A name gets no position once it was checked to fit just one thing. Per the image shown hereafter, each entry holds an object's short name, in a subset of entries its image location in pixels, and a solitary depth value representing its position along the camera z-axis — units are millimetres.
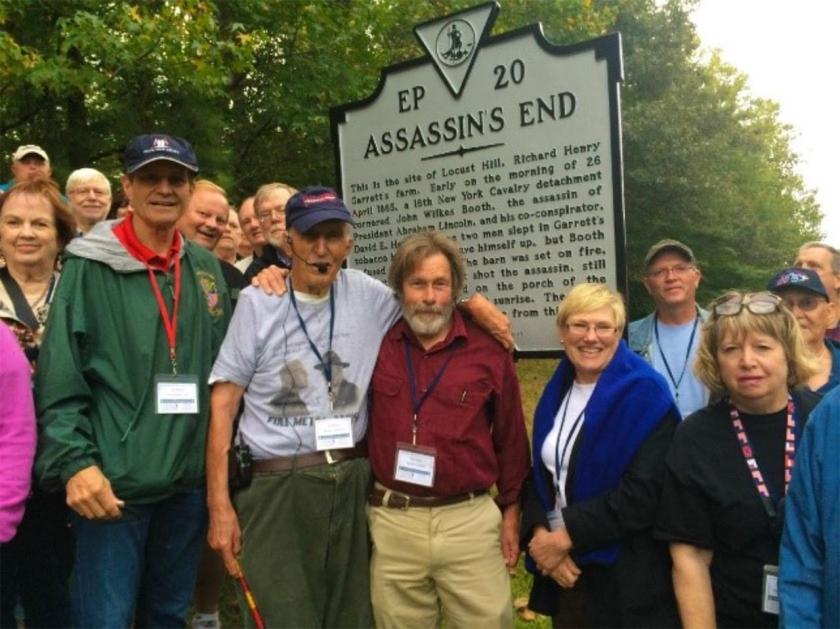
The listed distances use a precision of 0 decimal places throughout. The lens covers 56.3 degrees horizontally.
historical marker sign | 3754
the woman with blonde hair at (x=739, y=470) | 2627
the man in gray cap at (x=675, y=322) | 4551
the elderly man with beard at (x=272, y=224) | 4633
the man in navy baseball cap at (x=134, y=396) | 2885
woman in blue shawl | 2955
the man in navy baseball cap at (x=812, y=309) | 3820
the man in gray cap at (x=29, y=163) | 5527
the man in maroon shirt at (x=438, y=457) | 3123
